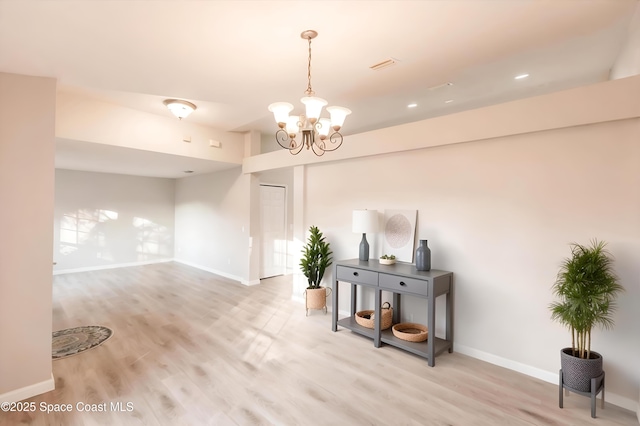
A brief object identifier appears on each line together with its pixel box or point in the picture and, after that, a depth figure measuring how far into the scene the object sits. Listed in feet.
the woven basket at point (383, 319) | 12.06
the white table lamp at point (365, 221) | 12.57
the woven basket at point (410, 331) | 10.78
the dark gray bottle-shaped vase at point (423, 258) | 10.97
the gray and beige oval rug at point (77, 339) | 10.83
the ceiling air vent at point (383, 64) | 9.61
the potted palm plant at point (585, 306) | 7.46
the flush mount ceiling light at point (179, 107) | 13.84
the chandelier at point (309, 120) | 7.79
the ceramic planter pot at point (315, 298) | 14.70
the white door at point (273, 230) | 22.07
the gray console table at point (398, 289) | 9.98
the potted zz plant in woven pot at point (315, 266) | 14.71
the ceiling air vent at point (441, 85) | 11.77
